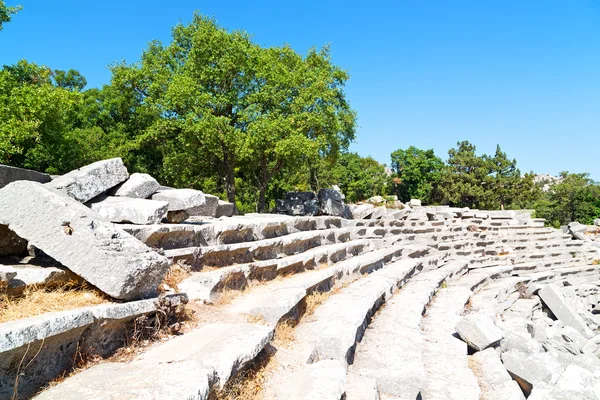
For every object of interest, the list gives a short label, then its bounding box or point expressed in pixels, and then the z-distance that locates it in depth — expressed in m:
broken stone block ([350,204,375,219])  17.83
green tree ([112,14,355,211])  15.12
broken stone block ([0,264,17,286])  2.97
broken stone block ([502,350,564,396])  4.92
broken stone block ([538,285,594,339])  9.27
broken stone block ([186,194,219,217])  7.90
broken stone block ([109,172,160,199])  6.07
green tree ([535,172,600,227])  38.03
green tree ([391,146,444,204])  48.12
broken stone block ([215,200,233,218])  8.82
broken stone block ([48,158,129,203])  5.29
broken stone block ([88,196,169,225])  5.16
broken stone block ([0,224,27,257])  4.03
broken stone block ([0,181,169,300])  3.43
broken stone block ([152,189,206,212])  6.22
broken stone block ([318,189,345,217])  17.11
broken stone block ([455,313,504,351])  5.63
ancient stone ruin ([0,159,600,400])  2.69
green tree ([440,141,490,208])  44.56
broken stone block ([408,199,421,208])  32.38
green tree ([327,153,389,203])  43.25
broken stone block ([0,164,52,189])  4.61
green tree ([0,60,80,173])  12.65
